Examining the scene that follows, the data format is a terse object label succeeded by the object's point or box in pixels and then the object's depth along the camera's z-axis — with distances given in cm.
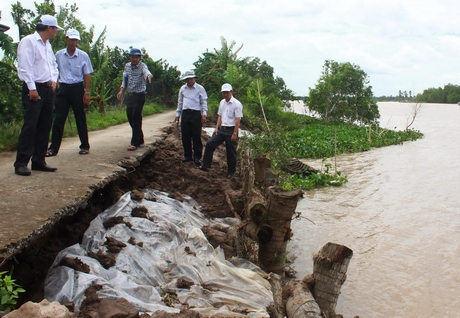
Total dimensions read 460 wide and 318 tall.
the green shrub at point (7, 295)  273
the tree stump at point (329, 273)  366
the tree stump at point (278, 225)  494
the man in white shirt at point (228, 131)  769
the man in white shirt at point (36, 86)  489
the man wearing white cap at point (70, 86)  627
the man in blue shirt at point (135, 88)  731
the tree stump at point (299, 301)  345
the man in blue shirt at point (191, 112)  781
